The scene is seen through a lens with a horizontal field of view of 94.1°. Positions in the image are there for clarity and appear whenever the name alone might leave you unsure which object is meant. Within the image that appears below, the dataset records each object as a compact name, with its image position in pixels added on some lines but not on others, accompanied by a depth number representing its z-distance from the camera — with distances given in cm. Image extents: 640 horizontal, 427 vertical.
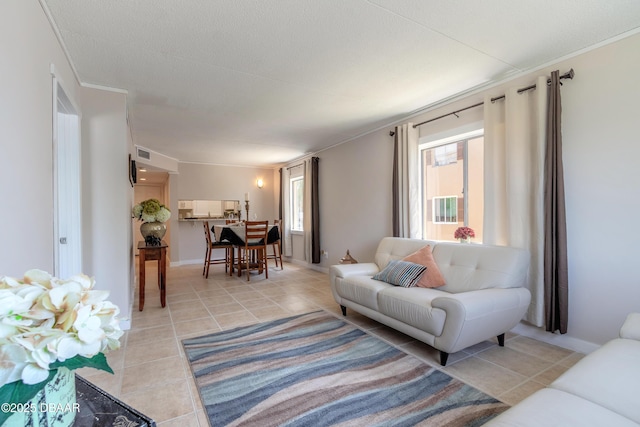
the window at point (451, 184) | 319
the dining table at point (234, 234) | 525
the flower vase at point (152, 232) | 364
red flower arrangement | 304
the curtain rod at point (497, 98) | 237
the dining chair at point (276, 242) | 586
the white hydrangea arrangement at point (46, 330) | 56
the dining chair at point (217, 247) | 541
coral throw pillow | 277
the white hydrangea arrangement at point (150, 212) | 364
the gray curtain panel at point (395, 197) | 384
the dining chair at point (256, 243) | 511
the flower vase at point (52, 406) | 63
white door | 252
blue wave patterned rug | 166
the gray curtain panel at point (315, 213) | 577
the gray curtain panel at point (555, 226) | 235
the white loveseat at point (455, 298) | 206
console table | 347
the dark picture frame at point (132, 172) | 347
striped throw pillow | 277
